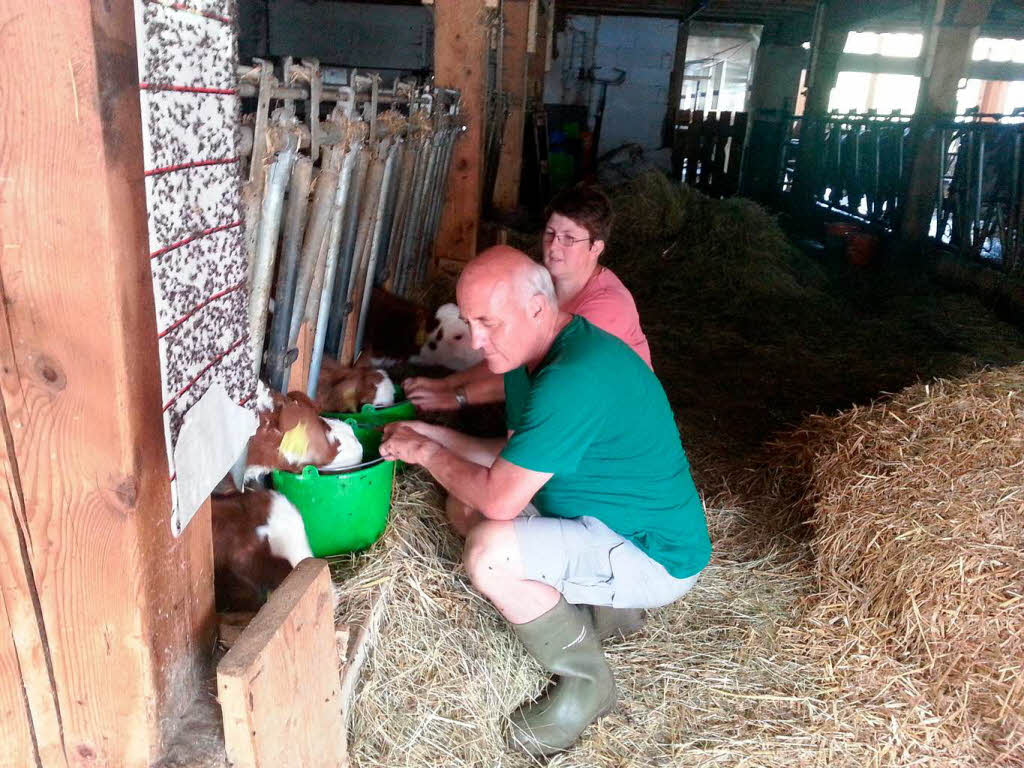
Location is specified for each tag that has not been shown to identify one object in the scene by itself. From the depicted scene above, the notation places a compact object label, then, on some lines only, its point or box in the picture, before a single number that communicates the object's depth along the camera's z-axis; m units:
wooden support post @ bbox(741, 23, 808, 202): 17.25
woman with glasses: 3.42
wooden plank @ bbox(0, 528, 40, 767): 1.38
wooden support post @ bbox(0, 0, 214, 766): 1.10
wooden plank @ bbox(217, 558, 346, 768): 1.43
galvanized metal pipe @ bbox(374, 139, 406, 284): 4.05
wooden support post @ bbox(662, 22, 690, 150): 16.41
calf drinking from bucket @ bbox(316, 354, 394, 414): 3.44
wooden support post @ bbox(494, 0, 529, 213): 8.20
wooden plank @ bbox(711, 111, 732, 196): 14.87
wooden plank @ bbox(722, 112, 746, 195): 14.73
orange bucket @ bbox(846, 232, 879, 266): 9.85
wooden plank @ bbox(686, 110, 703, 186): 15.14
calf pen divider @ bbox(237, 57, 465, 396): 2.36
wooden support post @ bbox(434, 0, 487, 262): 5.20
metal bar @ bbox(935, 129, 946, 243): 8.73
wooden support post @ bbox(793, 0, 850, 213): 12.72
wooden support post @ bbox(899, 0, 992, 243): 8.48
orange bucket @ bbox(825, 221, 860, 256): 10.27
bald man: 2.35
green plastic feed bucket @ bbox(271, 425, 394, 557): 2.67
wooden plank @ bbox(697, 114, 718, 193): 15.03
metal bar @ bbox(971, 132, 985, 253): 7.97
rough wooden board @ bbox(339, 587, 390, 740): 2.28
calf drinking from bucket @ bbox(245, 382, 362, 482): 2.56
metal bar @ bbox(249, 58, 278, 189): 2.22
